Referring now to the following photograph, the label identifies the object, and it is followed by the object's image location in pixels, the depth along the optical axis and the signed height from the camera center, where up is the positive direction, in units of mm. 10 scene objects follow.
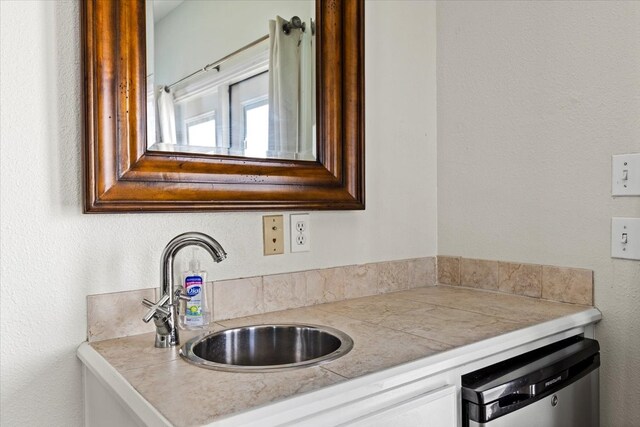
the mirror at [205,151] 1141 +143
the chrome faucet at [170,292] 1102 -204
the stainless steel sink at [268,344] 1201 -356
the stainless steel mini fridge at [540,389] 1062 -434
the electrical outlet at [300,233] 1492 -97
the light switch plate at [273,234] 1443 -96
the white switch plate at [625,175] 1331 +59
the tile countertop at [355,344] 838 -317
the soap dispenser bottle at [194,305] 1250 -256
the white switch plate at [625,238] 1337 -110
